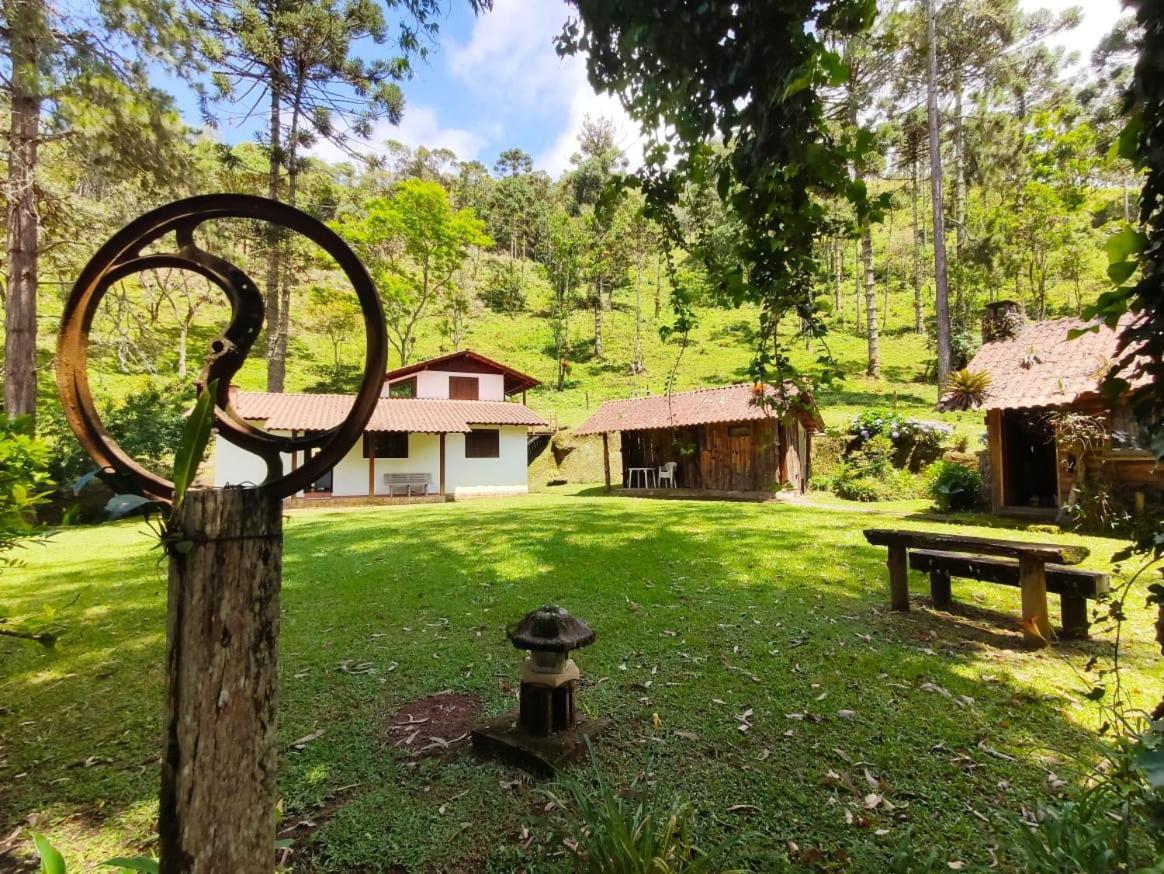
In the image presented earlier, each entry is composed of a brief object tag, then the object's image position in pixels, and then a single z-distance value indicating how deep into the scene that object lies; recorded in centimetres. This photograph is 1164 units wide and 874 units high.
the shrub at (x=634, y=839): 188
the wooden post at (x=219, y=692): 149
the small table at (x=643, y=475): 1923
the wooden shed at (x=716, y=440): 1558
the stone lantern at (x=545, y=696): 282
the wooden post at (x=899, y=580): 498
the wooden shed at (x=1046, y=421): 887
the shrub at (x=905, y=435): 1439
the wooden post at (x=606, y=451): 1934
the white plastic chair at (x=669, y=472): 1841
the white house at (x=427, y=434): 1780
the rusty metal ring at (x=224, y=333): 155
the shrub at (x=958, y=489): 1140
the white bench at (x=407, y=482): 1898
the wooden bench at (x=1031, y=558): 398
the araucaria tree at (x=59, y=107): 575
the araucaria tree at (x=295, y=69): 1131
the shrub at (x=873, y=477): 1384
